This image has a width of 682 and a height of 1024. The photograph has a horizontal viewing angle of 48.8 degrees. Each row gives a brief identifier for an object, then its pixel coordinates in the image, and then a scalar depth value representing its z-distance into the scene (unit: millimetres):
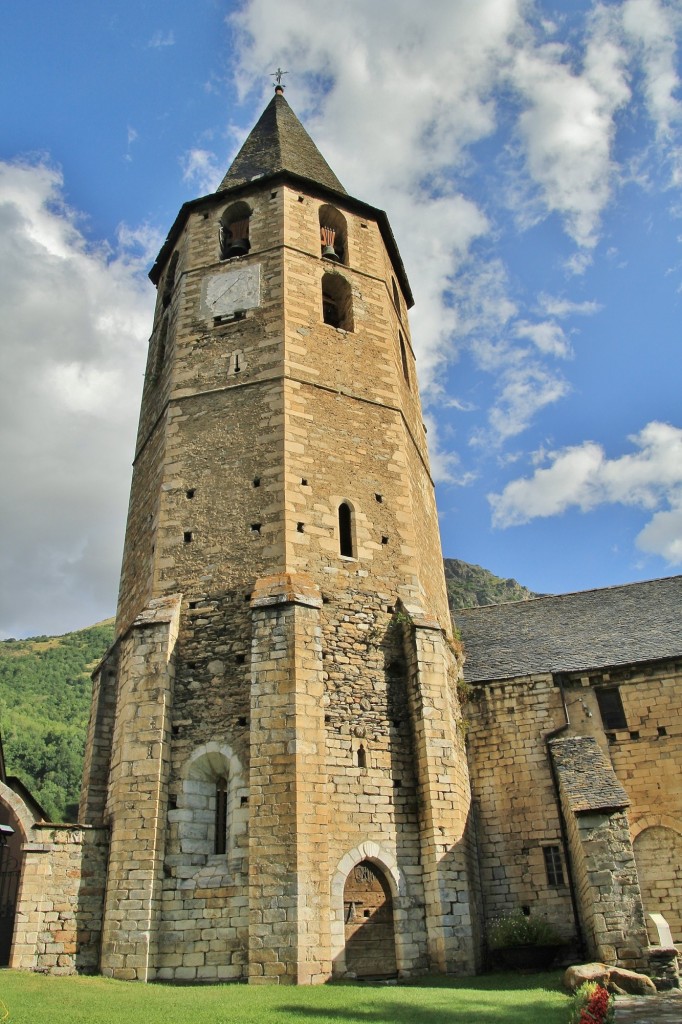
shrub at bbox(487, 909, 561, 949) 12742
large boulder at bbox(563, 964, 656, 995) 10117
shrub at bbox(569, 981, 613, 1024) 6688
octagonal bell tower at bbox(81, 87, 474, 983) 11156
